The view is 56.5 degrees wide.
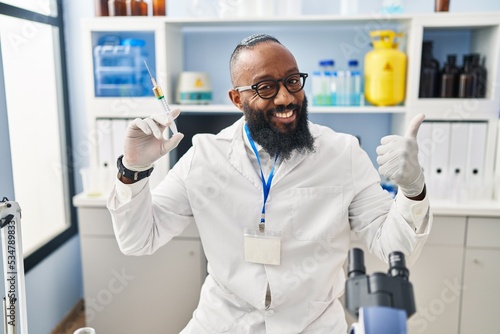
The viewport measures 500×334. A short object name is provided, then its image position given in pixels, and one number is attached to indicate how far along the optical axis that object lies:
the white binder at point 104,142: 2.39
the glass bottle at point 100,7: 2.35
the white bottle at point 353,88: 2.38
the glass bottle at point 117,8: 2.35
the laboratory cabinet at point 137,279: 2.31
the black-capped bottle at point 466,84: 2.24
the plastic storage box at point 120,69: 2.38
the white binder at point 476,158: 2.25
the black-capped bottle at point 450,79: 2.28
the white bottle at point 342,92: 2.38
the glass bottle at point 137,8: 2.35
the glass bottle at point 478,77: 2.25
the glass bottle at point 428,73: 2.31
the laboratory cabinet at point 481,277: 2.16
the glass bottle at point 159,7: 2.39
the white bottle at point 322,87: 2.38
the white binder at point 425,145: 2.26
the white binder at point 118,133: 2.37
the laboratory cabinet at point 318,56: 2.23
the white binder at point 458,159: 2.25
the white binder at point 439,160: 2.26
